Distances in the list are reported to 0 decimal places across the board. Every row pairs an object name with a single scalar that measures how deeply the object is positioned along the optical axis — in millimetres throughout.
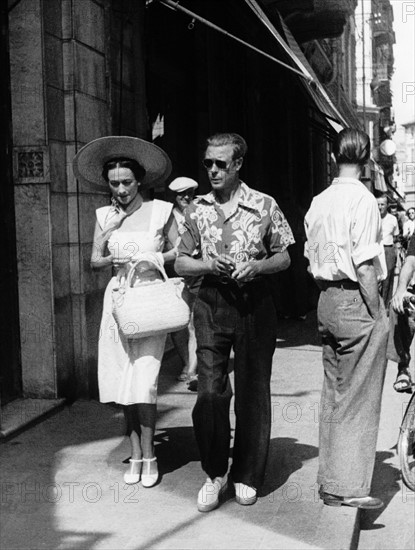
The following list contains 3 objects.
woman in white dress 4859
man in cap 8008
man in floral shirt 4441
